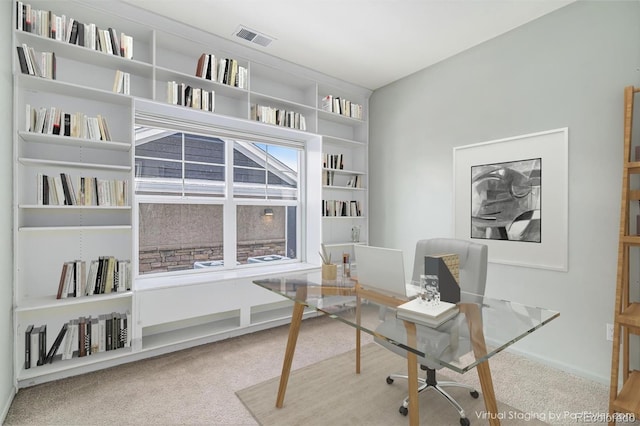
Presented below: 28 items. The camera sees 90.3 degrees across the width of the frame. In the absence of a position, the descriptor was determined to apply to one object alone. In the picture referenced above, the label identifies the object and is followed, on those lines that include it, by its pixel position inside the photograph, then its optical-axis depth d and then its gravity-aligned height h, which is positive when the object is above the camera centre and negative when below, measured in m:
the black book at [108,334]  2.54 -1.01
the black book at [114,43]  2.54 +1.32
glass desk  1.22 -0.53
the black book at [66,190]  2.39 +0.13
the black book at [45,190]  2.33 +0.12
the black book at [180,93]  2.85 +1.03
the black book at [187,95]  2.88 +1.03
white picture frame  2.57 +0.15
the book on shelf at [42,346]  2.31 -1.02
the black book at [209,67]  2.96 +1.32
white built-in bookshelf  2.34 +0.31
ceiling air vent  2.90 +1.63
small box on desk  1.65 -0.34
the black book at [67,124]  2.38 +0.62
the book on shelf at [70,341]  2.39 -1.02
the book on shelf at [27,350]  2.25 -1.02
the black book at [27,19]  2.22 +1.31
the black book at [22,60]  2.20 +1.02
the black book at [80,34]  2.40 +1.30
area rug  1.92 -1.26
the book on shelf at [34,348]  2.27 -1.02
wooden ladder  1.87 -0.56
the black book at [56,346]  2.35 -1.04
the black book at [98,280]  2.50 -0.57
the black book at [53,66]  2.32 +1.03
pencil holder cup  2.33 -0.46
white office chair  1.24 -0.52
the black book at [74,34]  2.37 +1.29
